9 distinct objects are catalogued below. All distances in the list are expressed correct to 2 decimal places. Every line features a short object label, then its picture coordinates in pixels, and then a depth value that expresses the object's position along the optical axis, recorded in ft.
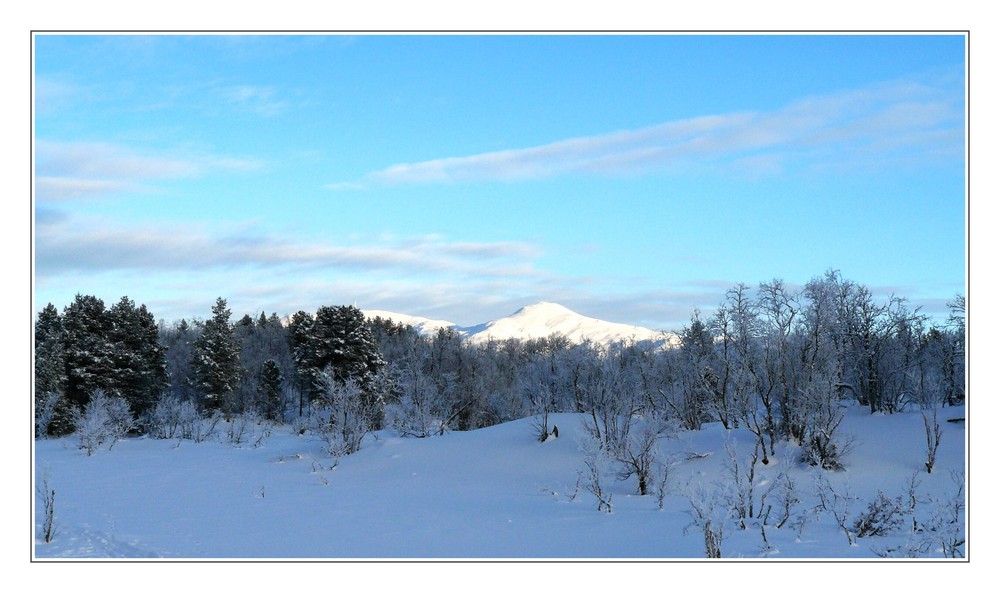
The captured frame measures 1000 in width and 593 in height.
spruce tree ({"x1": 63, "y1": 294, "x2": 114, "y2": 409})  129.49
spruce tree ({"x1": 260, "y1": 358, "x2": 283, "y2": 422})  164.14
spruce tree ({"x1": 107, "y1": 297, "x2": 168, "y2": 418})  135.54
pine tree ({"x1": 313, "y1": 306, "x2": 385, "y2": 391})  147.43
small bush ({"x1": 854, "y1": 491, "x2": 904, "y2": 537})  44.47
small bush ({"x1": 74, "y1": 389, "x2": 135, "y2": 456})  102.58
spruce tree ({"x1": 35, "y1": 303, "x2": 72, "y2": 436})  115.96
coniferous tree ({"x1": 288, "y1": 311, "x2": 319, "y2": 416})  150.20
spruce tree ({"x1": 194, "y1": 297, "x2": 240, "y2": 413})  147.02
